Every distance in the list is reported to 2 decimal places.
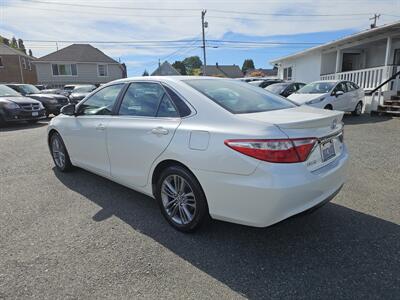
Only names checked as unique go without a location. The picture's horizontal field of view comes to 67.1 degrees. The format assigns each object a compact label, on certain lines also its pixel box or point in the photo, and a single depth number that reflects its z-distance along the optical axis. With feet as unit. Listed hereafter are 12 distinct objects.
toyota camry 7.91
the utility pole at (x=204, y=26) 110.52
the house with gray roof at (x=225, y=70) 221.50
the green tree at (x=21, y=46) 214.61
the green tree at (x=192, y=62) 296.92
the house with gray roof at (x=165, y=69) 152.35
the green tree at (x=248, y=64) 307.54
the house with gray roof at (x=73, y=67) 118.11
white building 41.32
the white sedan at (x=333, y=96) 34.78
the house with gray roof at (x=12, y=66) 121.29
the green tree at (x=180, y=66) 259.80
